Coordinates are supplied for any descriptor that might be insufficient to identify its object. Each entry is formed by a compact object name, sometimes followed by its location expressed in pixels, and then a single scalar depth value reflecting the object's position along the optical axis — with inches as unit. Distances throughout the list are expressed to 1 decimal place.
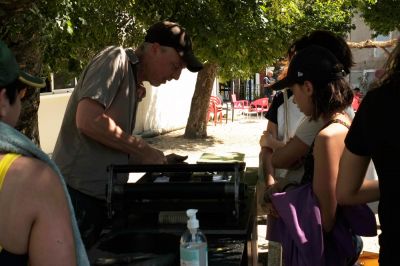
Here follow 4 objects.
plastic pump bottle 65.1
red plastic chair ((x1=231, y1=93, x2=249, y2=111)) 894.4
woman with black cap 84.0
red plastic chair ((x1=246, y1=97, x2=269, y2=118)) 846.1
